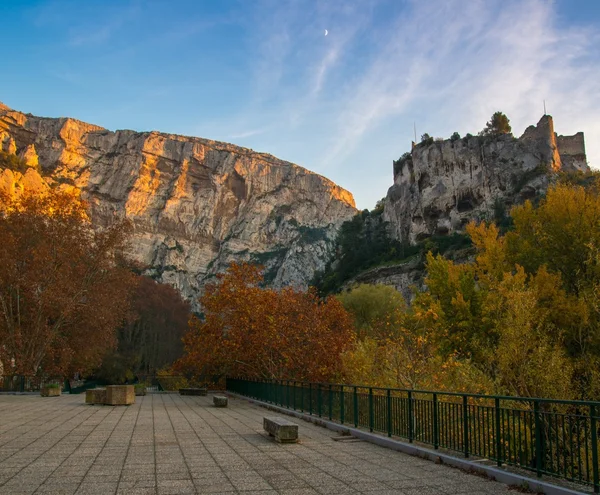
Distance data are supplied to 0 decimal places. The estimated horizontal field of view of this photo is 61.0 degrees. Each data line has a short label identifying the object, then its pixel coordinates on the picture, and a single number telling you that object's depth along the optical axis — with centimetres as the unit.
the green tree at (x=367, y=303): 4862
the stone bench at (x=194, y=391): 2806
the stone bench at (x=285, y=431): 1012
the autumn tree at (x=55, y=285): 2920
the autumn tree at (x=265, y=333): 2291
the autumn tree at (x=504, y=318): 1847
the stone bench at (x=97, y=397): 1972
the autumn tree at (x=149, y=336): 5181
